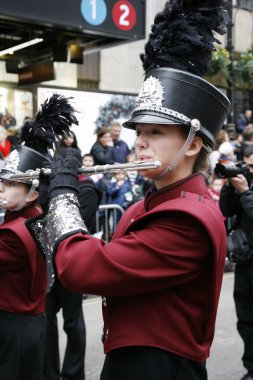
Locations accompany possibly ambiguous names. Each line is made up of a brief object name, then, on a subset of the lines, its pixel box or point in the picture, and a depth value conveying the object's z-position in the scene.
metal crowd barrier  7.67
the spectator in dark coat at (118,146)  9.69
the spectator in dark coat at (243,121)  14.98
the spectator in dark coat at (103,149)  8.99
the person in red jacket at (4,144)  7.83
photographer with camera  4.62
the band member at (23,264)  3.13
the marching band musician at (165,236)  1.96
